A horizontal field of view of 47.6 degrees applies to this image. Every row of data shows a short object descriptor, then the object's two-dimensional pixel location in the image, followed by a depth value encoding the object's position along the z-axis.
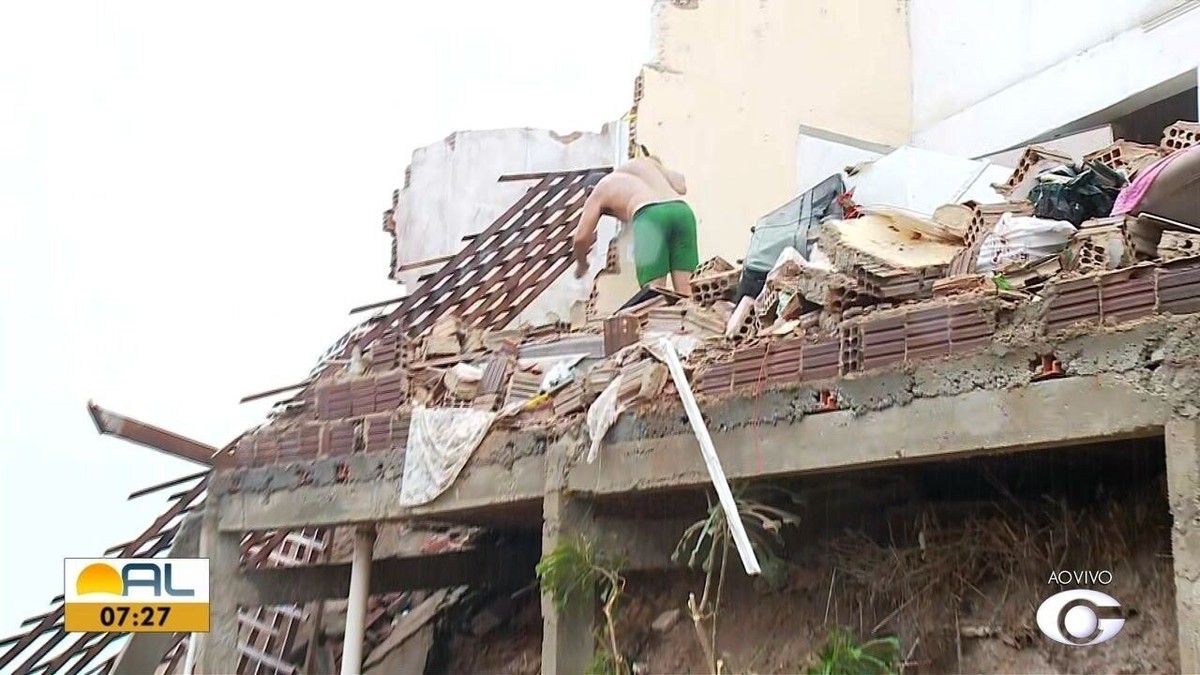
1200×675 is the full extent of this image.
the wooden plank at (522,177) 12.89
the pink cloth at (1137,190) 6.07
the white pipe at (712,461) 6.35
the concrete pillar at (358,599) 9.73
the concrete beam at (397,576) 10.32
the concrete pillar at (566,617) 7.71
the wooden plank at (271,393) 11.11
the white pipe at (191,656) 9.86
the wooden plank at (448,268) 10.93
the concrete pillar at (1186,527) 5.00
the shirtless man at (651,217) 10.41
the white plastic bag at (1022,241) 6.23
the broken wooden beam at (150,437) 9.50
